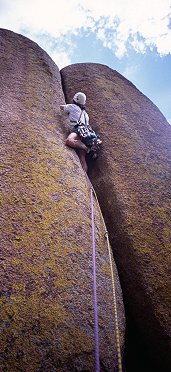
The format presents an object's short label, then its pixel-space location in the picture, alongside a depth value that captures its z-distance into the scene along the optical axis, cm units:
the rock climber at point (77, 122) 588
